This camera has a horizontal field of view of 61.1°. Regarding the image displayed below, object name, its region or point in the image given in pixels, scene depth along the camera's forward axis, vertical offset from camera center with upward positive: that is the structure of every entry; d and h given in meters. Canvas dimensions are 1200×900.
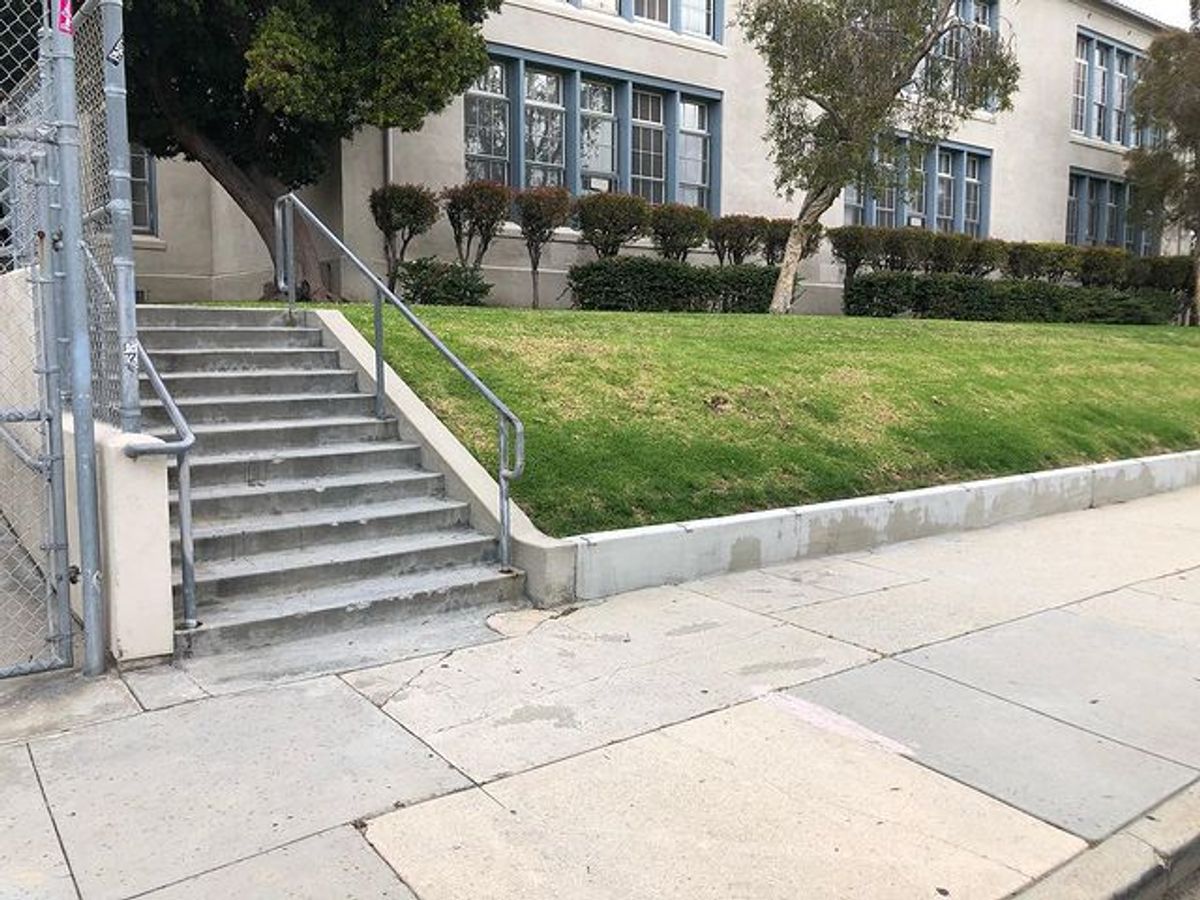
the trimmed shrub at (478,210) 14.92 +1.54
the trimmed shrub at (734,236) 18.05 +1.41
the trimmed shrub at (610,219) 16.05 +1.52
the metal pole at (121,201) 4.55 +0.52
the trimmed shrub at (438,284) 14.11 +0.43
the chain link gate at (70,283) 4.54 +0.14
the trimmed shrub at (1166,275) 25.98 +1.09
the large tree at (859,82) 14.30 +3.42
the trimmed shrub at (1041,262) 22.75 +1.25
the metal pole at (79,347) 4.45 -0.15
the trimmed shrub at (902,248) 20.13 +1.37
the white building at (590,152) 15.78 +2.94
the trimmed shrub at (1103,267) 24.34 +1.22
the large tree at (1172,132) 22.39 +4.22
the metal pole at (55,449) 4.70 -0.64
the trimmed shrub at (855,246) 19.84 +1.37
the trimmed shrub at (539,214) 15.32 +1.53
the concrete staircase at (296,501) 5.39 -1.14
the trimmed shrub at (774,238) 18.49 +1.43
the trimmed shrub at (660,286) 15.53 +0.46
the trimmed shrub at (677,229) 16.75 +1.44
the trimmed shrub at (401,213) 14.52 +1.46
